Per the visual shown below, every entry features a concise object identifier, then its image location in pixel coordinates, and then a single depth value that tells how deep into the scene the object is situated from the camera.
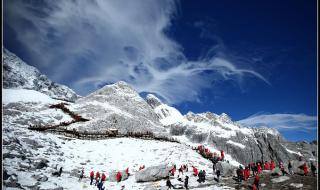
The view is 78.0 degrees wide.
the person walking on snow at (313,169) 17.52
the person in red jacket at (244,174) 18.97
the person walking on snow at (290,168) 19.29
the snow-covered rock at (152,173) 21.02
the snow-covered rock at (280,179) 17.37
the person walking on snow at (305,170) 18.29
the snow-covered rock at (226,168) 21.92
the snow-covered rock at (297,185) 15.63
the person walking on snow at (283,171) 18.79
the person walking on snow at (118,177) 21.27
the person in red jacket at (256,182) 16.37
